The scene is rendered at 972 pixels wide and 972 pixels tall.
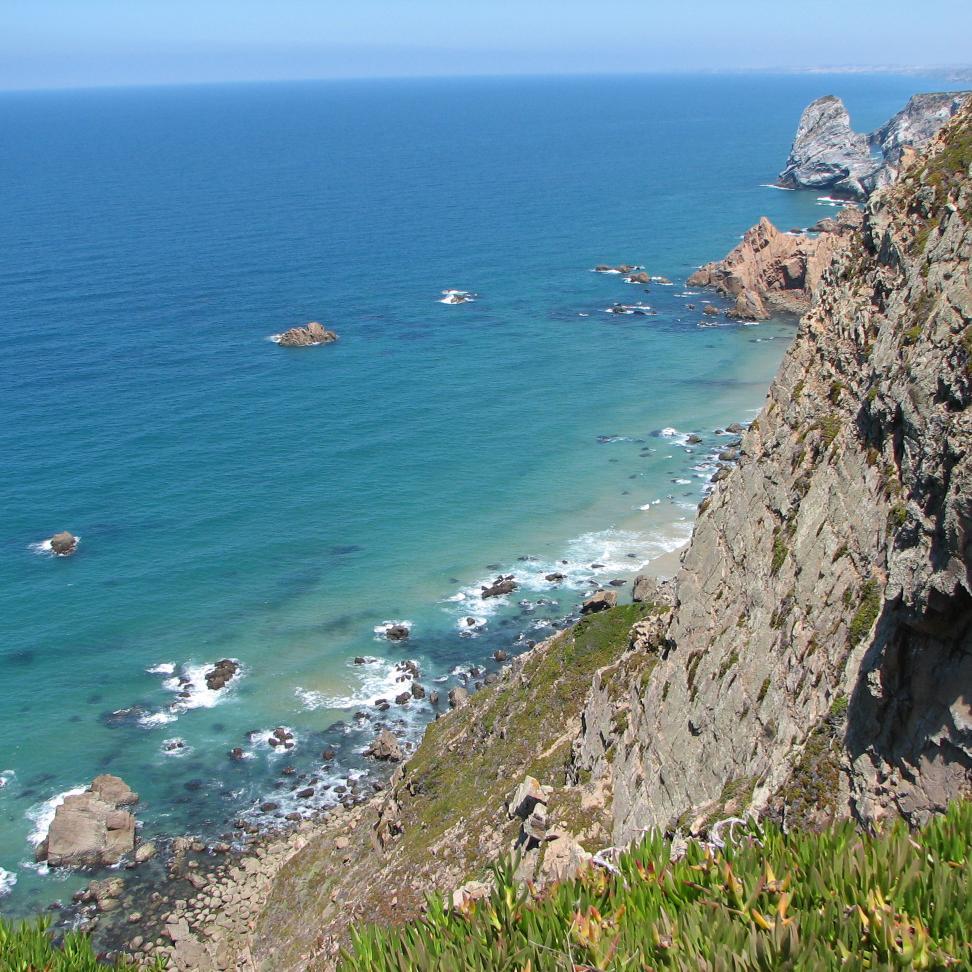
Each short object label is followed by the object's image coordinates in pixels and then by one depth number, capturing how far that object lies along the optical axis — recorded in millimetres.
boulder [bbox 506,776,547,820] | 37688
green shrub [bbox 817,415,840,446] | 31750
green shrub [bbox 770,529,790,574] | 31703
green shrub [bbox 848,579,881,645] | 26062
